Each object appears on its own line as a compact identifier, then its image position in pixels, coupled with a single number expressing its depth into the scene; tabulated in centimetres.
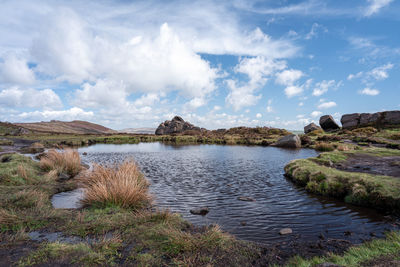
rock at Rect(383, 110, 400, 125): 7319
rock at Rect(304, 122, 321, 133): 8725
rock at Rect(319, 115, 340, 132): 8788
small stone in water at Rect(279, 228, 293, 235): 928
